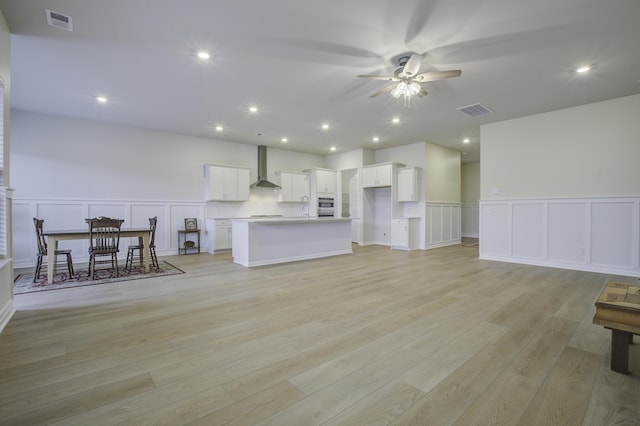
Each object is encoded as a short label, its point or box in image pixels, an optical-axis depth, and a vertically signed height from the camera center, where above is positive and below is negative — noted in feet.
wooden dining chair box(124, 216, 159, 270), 16.05 -2.30
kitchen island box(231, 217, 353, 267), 16.98 -2.06
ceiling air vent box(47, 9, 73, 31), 8.89 +6.18
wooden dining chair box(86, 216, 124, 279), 13.79 -1.33
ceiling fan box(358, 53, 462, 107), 10.50 +5.32
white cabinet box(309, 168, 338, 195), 28.73 +2.96
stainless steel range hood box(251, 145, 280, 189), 26.63 +4.24
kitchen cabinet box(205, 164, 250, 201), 23.26 +2.25
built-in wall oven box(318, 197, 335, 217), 28.97 +0.20
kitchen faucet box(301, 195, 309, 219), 28.78 +0.81
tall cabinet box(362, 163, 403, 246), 25.86 +0.63
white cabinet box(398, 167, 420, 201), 24.66 +2.24
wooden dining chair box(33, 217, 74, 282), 13.92 -2.21
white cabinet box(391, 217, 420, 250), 24.30 -2.12
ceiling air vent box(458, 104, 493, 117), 16.44 +6.03
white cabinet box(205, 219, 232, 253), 22.74 -2.14
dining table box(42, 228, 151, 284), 13.05 -1.41
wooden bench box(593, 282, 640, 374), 5.57 -2.30
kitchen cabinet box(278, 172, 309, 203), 27.58 +2.30
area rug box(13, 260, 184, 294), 12.38 -3.47
